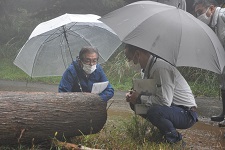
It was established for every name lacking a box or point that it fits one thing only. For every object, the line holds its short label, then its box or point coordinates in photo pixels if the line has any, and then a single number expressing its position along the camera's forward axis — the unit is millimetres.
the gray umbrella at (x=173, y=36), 3490
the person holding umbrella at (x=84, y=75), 4500
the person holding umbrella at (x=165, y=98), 3886
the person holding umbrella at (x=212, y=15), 5086
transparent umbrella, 4879
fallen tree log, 3398
